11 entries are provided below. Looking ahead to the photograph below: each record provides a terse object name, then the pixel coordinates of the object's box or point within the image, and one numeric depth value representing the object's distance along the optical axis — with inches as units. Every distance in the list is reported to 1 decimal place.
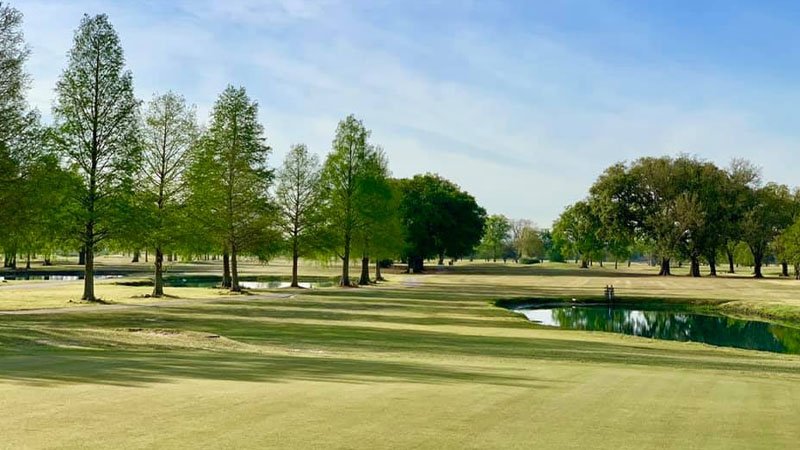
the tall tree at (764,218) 4455.7
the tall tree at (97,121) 1785.2
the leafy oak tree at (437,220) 4623.5
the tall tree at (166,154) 2149.4
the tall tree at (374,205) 2945.4
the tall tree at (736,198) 4468.5
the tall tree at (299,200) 2834.6
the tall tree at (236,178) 2386.8
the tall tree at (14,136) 1318.9
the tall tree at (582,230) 4891.7
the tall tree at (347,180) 2925.7
